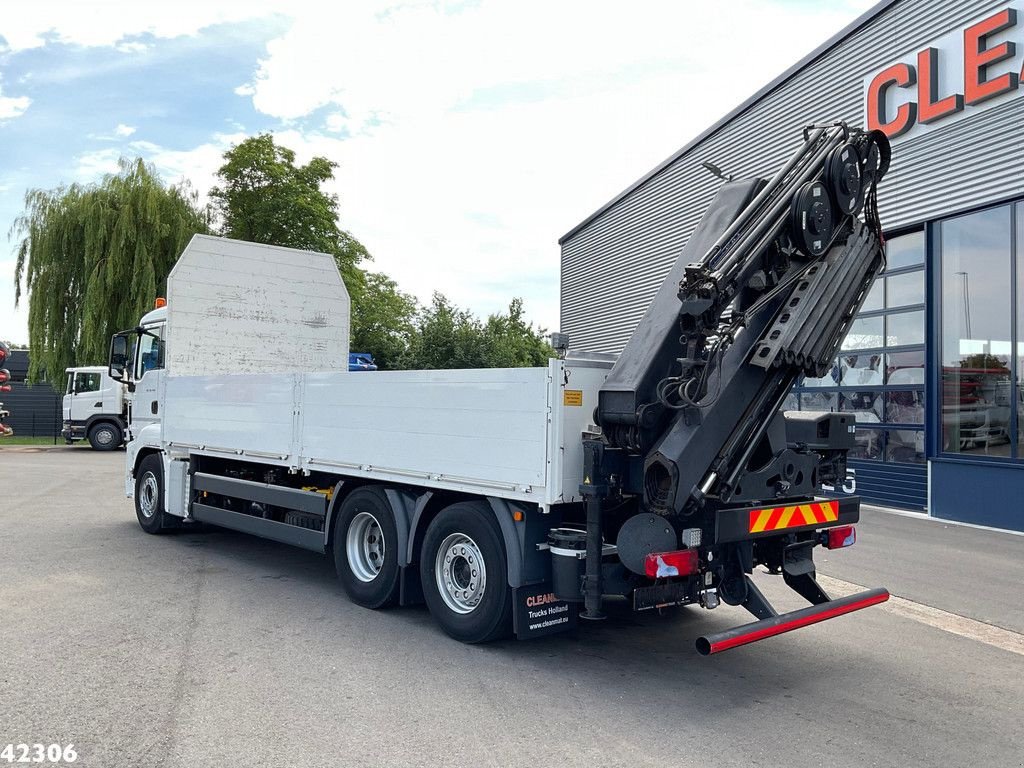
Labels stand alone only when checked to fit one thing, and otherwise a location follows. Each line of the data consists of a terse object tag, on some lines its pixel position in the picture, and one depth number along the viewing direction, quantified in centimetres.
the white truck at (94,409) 2569
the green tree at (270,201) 3484
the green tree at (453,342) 3816
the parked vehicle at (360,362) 1341
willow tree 2825
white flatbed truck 480
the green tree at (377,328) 3844
